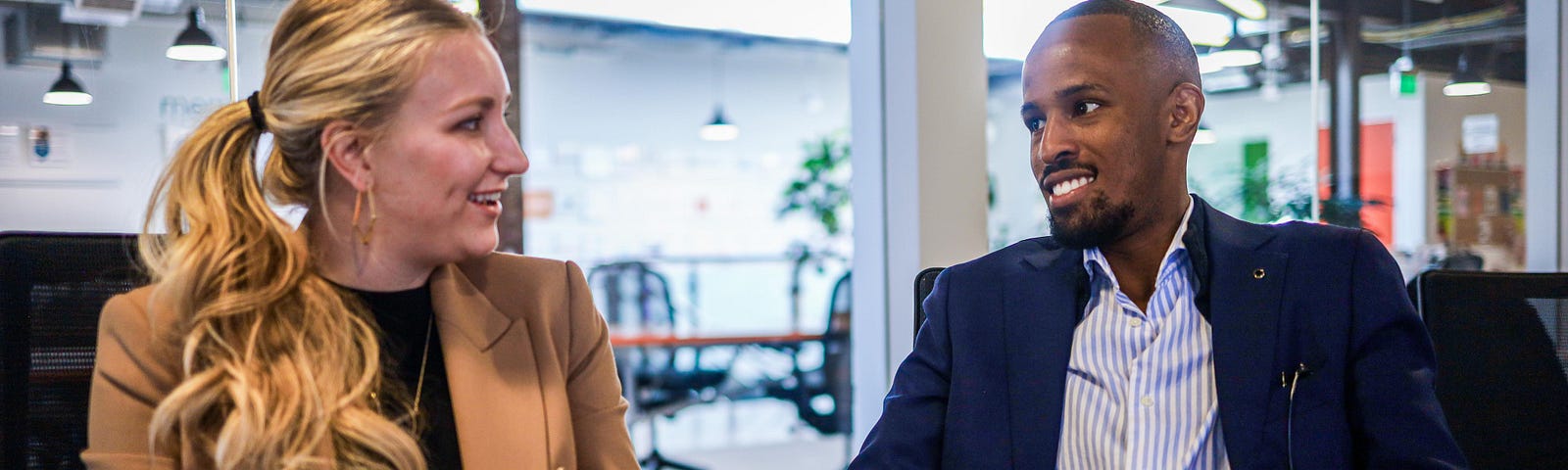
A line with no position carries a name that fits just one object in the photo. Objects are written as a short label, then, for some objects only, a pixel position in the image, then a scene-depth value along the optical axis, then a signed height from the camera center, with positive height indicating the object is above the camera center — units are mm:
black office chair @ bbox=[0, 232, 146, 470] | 1337 -142
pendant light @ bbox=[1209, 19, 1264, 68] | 4664 +599
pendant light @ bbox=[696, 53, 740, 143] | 10875 +762
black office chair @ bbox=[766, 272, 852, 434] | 5475 -844
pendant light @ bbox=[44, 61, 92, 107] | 2297 +265
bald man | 1311 -153
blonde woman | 1164 -71
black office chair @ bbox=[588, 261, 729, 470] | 5223 -773
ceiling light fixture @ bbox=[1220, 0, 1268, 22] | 4625 +769
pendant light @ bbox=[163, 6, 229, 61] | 2217 +347
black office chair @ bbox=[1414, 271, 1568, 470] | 1724 -270
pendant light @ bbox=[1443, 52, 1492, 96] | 4340 +432
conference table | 5461 -645
